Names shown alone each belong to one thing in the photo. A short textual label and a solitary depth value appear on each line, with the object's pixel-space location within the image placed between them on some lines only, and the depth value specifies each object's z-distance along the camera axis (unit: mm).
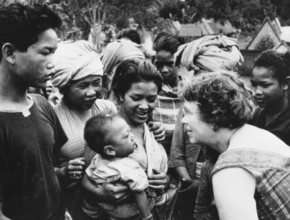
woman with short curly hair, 2160
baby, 2906
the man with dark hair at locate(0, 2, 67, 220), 2252
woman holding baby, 3123
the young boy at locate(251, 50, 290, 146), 3777
